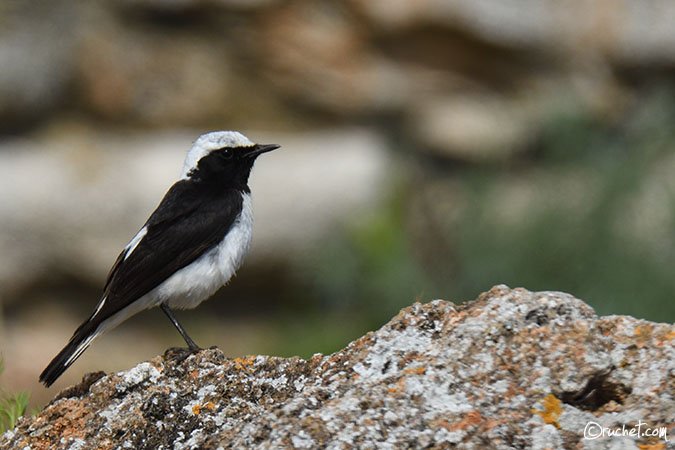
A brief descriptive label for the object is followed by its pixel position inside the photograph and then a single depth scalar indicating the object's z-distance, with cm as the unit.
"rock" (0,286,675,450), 718
